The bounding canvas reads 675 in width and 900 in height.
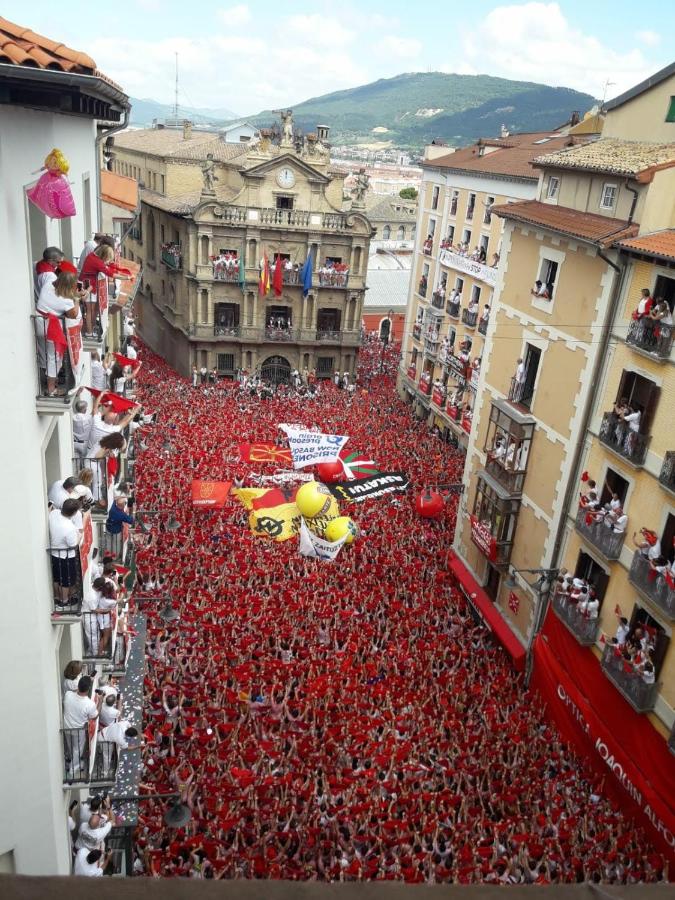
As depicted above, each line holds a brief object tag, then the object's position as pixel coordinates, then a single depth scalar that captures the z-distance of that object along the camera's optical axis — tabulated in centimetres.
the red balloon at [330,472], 2886
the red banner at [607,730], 1460
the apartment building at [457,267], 3356
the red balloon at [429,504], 2694
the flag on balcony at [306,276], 4069
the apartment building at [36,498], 643
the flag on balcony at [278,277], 4034
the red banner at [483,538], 2120
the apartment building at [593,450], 1543
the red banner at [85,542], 891
